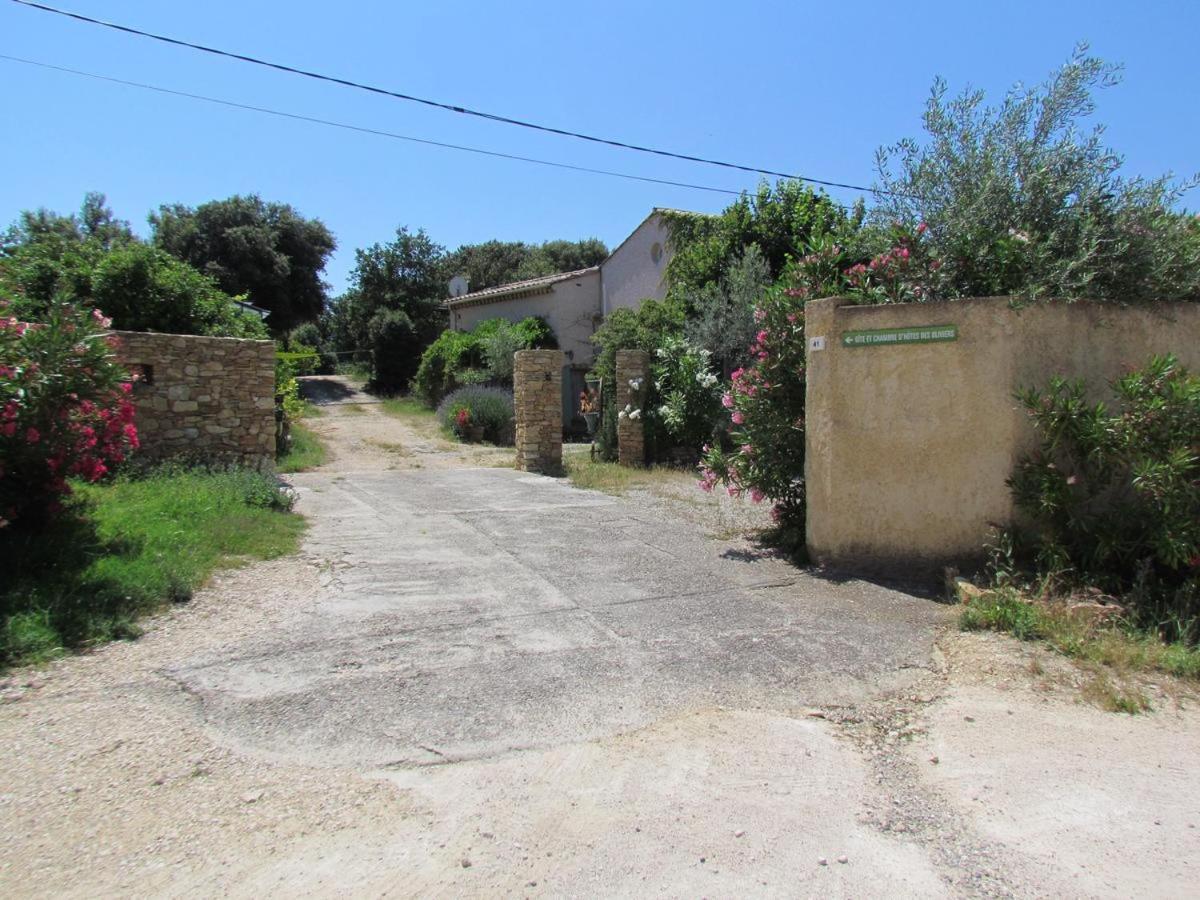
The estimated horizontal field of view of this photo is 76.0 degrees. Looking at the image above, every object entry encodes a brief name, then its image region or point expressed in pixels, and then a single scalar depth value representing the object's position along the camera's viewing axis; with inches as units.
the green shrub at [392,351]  1328.7
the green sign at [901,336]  251.8
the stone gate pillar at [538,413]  551.5
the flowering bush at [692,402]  556.4
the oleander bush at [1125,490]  213.5
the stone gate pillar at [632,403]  583.5
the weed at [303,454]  549.7
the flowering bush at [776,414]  299.6
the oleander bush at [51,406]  225.0
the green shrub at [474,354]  916.0
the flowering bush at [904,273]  271.6
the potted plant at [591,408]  679.1
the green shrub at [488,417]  765.3
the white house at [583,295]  892.6
